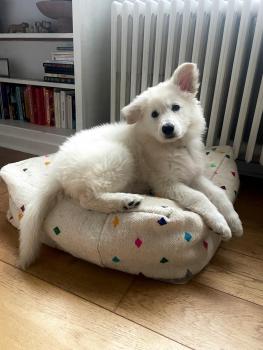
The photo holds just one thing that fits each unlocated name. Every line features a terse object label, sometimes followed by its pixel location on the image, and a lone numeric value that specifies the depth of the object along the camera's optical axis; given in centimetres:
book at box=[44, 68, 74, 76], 180
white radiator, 137
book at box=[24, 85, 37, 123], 203
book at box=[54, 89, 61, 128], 194
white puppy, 97
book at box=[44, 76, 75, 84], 180
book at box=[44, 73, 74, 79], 180
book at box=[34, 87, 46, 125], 200
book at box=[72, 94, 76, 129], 192
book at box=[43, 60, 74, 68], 180
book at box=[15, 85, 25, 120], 209
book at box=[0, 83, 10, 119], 212
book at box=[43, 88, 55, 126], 197
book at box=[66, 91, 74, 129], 191
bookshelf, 161
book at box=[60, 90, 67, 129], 192
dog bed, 92
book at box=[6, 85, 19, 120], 211
